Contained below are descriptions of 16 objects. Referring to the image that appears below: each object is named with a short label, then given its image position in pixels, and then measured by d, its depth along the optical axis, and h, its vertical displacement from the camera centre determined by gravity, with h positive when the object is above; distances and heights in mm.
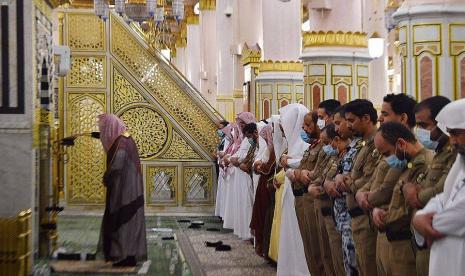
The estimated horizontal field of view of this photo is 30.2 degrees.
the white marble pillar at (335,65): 10234 +894
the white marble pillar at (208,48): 24203 +2638
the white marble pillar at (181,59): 35550 +3624
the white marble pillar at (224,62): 19438 +1808
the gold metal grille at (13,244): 6453 -758
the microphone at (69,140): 8766 +23
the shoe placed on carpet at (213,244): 9781 -1169
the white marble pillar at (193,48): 28734 +3151
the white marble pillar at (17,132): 7176 +90
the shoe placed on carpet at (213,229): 11532 -1184
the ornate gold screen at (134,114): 13219 +434
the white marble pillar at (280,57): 12992 +1273
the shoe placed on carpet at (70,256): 8422 -1115
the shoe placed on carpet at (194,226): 11859 -1171
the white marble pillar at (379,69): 17938 +1477
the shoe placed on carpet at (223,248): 9539 -1184
